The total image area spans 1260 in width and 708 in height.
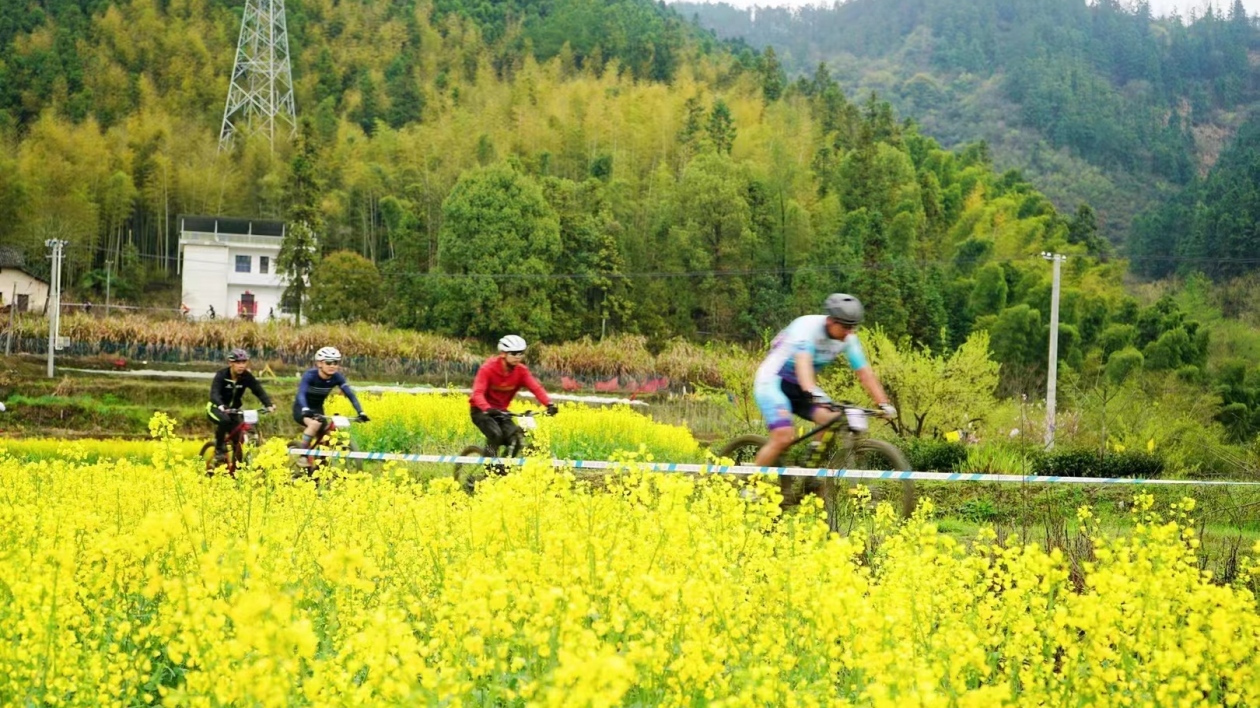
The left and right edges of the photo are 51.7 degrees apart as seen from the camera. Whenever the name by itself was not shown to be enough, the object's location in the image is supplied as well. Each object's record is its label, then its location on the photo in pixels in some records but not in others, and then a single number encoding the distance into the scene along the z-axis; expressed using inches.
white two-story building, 2910.9
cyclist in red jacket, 472.4
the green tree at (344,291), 2325.3
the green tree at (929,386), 749.9
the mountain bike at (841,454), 353.7
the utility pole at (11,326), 1716.5
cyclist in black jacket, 534.0
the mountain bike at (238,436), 543.5
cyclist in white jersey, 342.0
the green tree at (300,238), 2191.2
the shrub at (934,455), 627.5
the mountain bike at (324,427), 514.6
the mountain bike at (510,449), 475.5
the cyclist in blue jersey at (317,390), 525.3
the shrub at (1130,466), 629.0
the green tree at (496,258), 2208.4
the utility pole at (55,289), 1549.0
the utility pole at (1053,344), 1143.9
